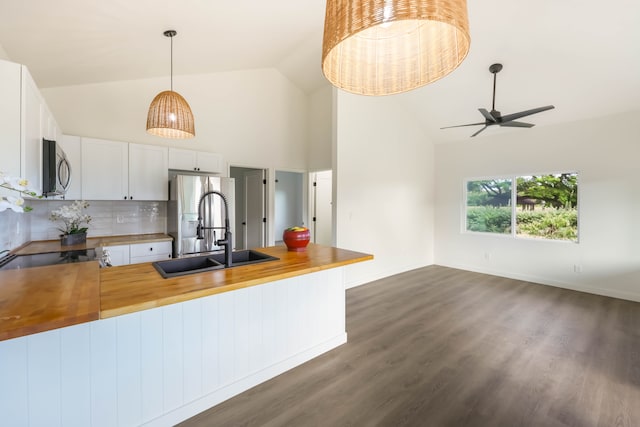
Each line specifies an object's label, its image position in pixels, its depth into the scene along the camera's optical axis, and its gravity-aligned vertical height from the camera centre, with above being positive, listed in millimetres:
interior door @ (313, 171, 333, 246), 6286 -55
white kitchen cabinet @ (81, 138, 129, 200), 3311 +413
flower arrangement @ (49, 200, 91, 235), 2996 -158
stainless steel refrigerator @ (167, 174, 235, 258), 3662 -105
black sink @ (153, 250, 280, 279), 1984 -433
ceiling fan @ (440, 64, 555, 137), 3353 +1091
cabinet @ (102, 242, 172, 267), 3246 -591
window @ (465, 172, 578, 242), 4566 +10
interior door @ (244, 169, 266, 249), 5312 -84
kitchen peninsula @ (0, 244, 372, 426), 1336 -846
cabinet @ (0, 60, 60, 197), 1799 +545
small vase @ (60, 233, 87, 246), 3037 -389
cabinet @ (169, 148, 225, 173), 3951 +643
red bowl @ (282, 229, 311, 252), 2547 -318
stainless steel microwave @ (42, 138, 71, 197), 2305 +306
